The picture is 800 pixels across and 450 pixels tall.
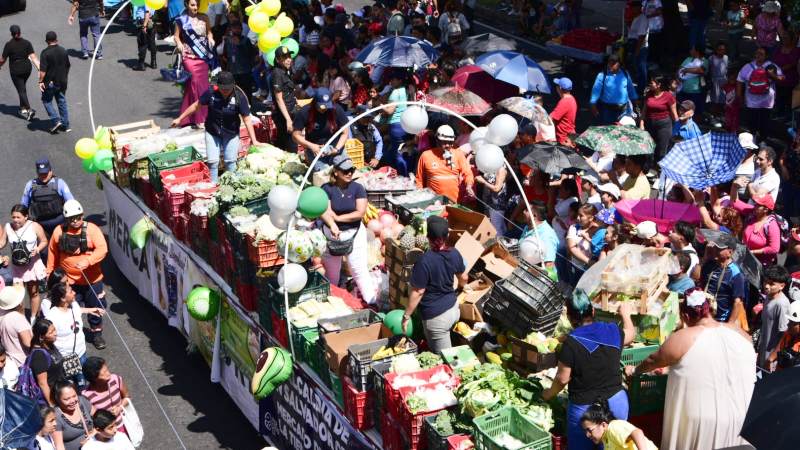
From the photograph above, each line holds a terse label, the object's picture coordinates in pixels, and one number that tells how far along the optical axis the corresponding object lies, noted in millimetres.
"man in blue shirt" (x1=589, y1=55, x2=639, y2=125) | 14977
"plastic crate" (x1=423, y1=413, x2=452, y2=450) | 7781
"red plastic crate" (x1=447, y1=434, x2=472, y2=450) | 7636
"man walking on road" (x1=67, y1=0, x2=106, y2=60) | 22594
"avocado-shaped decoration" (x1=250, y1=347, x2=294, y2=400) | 9586
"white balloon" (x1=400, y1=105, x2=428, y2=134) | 10898
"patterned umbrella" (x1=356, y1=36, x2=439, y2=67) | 15648
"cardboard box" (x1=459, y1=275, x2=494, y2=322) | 9383
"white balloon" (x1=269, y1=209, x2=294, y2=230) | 9734
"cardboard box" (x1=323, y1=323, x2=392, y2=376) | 8953
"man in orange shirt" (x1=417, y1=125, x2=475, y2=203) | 12008
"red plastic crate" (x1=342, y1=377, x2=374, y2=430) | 8617
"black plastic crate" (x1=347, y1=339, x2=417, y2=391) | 8617
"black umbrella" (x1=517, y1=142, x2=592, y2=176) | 11398
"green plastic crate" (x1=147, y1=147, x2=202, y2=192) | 12789
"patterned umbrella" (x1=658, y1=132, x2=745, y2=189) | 10750
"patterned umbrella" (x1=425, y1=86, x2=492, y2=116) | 13773
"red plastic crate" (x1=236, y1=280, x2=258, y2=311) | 10656
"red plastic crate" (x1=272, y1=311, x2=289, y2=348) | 9961
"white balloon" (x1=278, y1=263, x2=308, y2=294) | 9680
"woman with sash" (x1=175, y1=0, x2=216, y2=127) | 18547
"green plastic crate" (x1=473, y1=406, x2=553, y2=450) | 7480
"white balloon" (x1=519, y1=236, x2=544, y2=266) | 9719
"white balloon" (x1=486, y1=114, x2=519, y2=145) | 10539
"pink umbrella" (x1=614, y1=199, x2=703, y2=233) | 10750
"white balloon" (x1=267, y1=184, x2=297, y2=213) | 9633
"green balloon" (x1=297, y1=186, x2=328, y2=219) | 9734
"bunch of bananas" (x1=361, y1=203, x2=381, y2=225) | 11305
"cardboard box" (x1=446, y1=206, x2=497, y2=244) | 10438
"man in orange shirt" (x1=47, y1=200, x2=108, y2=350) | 12156
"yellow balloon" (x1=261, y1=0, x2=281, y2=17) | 15234
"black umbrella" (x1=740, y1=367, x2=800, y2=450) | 6145
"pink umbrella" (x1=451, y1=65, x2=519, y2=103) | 15219
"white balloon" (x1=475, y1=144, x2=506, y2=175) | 10461
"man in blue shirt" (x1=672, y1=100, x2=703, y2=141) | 13289
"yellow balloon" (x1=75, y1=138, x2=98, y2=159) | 13797
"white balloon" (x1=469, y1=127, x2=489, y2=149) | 10978
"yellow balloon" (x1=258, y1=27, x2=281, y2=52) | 15477
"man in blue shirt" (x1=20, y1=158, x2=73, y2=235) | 13117
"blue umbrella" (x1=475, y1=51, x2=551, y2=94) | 14656
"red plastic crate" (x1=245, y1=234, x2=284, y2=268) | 10312
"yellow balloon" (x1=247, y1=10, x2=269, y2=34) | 15023
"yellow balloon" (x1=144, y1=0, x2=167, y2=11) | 16422
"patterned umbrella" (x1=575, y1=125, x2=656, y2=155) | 11766
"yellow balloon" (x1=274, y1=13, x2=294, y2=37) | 15523
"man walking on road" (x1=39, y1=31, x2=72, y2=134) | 18891
